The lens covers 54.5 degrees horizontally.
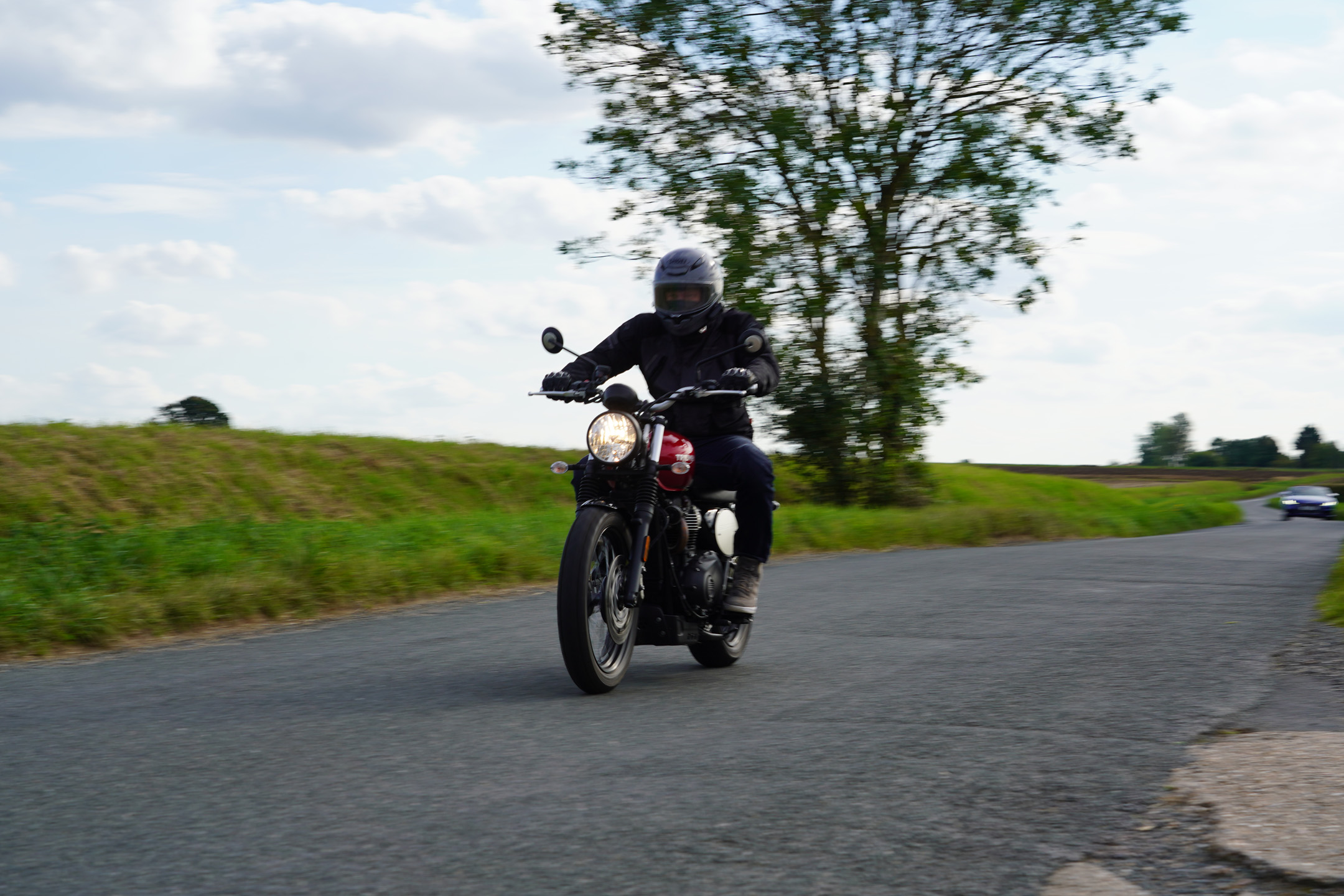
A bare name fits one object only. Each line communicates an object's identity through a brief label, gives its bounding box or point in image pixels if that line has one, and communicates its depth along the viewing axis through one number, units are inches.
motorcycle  211.9
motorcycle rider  245.4
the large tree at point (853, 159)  925.2
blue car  2315.5
